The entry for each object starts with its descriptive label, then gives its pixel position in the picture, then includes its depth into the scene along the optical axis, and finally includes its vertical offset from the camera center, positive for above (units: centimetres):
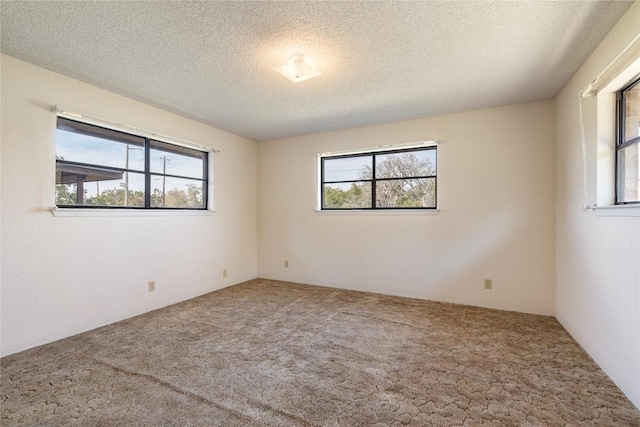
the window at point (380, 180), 386 +52
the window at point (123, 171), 271 +50
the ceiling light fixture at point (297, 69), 222 +117
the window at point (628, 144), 190 +50
